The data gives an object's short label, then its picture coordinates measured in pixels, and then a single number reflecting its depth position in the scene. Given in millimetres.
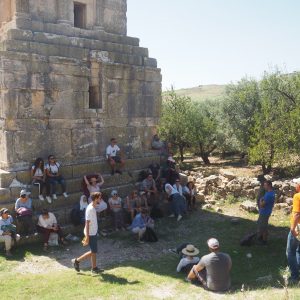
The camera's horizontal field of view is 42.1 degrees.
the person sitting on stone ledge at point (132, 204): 11773
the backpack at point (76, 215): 11023
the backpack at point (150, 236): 10539
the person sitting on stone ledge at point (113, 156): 13138
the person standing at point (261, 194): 10405
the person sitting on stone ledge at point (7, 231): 9312
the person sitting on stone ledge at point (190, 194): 13742
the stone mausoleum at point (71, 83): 11336
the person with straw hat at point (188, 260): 8211
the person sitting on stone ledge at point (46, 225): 9941
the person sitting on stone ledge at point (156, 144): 15219
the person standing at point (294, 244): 7259
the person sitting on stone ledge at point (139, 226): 10500
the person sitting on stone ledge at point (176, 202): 12797
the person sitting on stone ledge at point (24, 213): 10086
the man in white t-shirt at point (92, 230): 8094
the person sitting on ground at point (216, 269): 7219
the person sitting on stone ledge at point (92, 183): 11562
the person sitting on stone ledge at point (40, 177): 11242
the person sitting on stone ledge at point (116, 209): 11422
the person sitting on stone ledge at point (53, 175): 11386
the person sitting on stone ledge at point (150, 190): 12789
